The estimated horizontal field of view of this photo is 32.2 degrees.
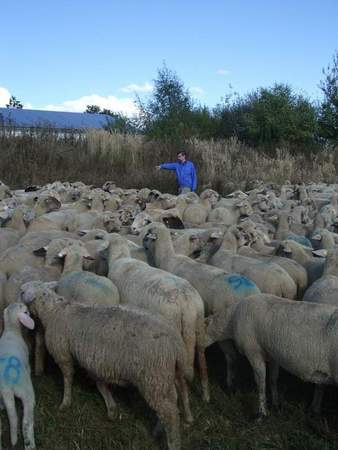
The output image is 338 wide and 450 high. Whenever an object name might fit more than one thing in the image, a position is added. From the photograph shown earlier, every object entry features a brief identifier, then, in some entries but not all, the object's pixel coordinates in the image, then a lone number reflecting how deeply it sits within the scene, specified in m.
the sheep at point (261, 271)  6.61
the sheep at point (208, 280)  6.10
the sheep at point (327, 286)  5.84
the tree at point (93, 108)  83.56
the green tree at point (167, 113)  25.78
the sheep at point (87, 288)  6.05
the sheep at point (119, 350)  4.59
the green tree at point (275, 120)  29.69
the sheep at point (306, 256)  7.22
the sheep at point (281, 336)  4.71
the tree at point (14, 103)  62.24
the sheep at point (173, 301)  5.60
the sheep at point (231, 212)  11.52
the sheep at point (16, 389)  4.64
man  15.12
